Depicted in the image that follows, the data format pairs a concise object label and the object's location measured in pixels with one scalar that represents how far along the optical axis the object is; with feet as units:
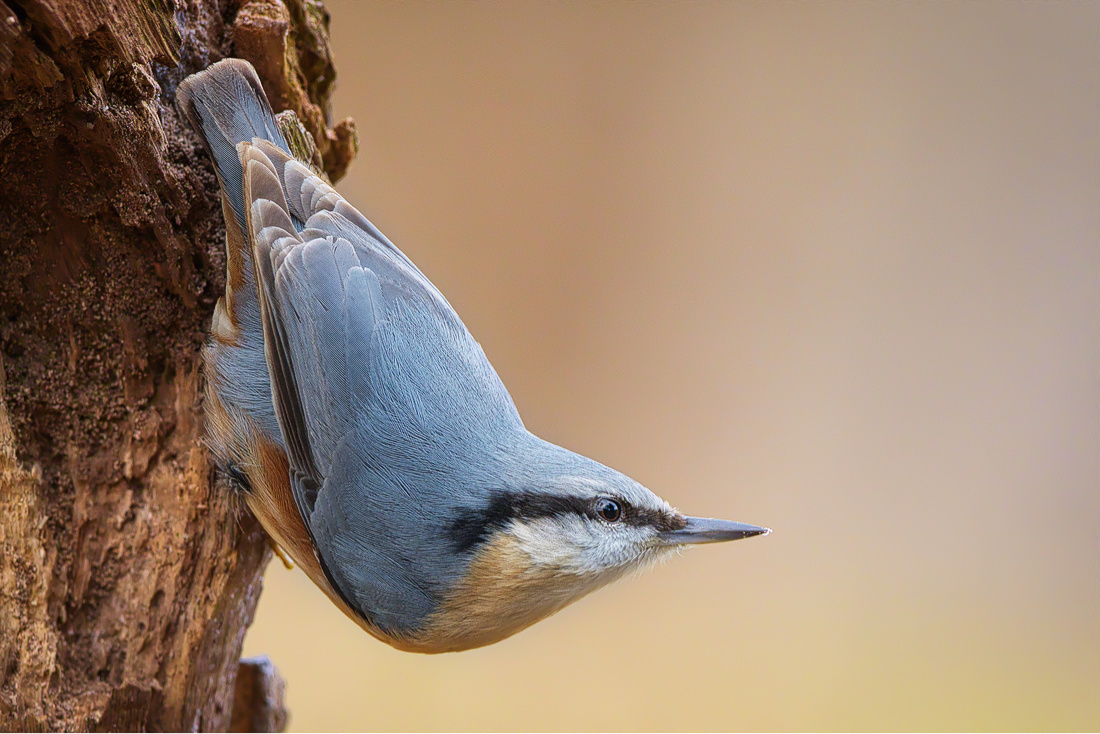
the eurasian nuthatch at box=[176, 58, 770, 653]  9.37
